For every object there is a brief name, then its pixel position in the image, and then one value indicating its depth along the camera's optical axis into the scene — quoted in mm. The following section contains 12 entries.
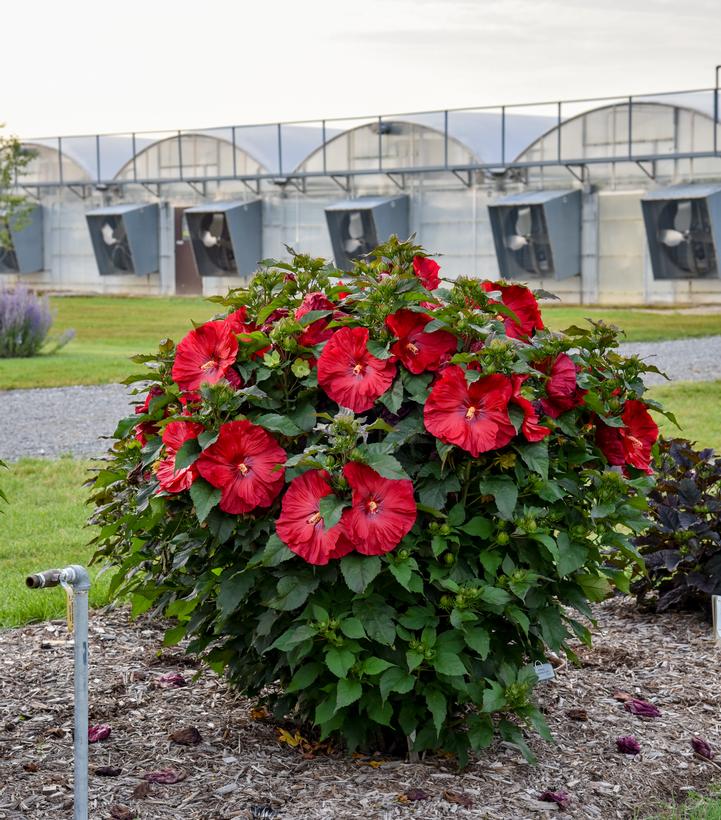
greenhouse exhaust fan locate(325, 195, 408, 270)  25359
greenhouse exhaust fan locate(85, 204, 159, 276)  29797
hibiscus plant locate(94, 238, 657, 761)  2590
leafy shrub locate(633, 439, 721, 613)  4113
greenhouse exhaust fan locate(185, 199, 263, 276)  27531
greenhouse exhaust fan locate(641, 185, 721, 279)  21094
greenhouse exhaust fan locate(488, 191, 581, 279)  23109
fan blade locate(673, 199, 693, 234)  21344
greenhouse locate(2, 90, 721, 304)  21953
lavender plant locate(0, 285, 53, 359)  15789
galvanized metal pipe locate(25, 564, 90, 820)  2422
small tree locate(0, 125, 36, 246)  27156
